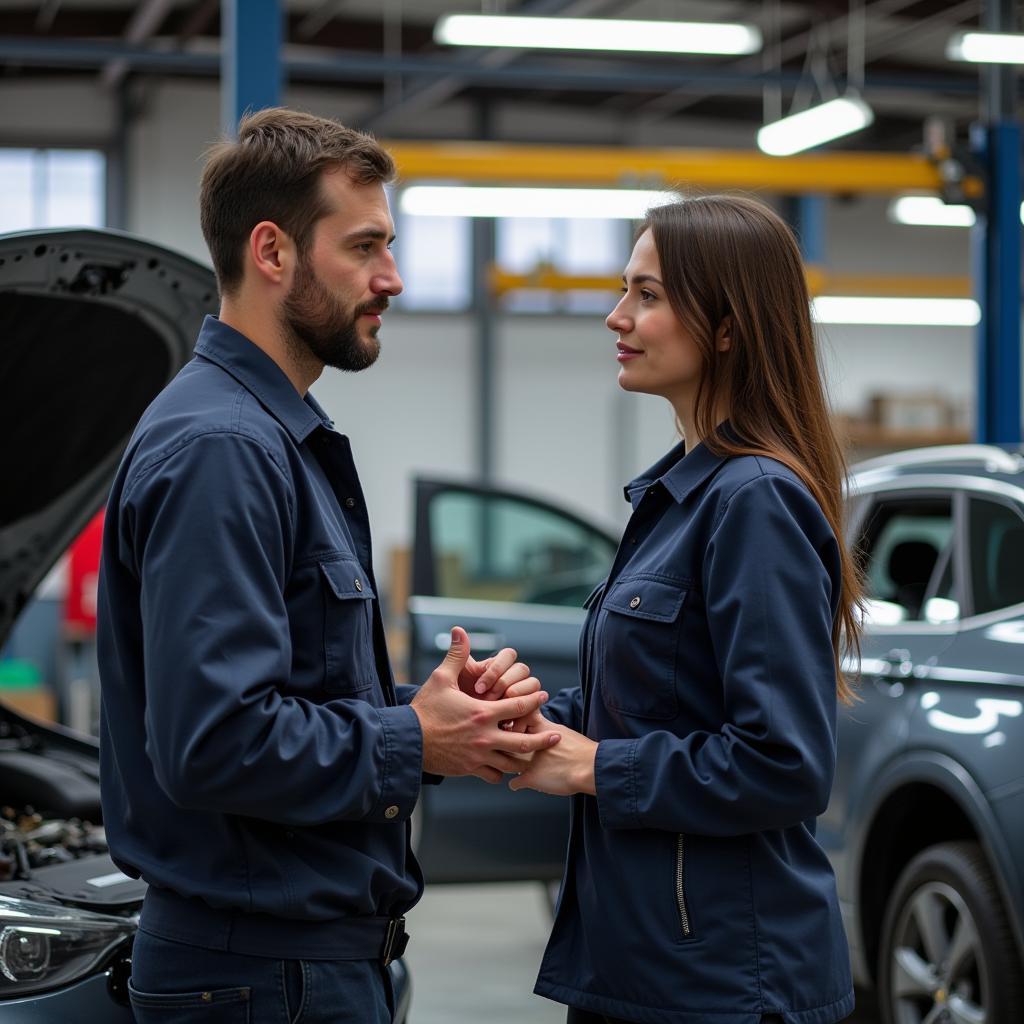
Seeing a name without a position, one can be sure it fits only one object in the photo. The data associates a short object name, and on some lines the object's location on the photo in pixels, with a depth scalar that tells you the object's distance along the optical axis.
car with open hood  2.21
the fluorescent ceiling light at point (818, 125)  8.66
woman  1.74
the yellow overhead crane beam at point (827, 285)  12.77
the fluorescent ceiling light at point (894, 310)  13.02
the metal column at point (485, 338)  15.55
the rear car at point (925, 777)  3.44
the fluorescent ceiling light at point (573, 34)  7.18
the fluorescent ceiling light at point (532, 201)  8.81
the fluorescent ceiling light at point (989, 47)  6.93
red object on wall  11.41
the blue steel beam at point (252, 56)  5.79
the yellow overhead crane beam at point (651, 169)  9.41
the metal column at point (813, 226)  13.83
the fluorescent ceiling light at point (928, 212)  11.10
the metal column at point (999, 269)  7.31
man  1.58
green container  10.96
